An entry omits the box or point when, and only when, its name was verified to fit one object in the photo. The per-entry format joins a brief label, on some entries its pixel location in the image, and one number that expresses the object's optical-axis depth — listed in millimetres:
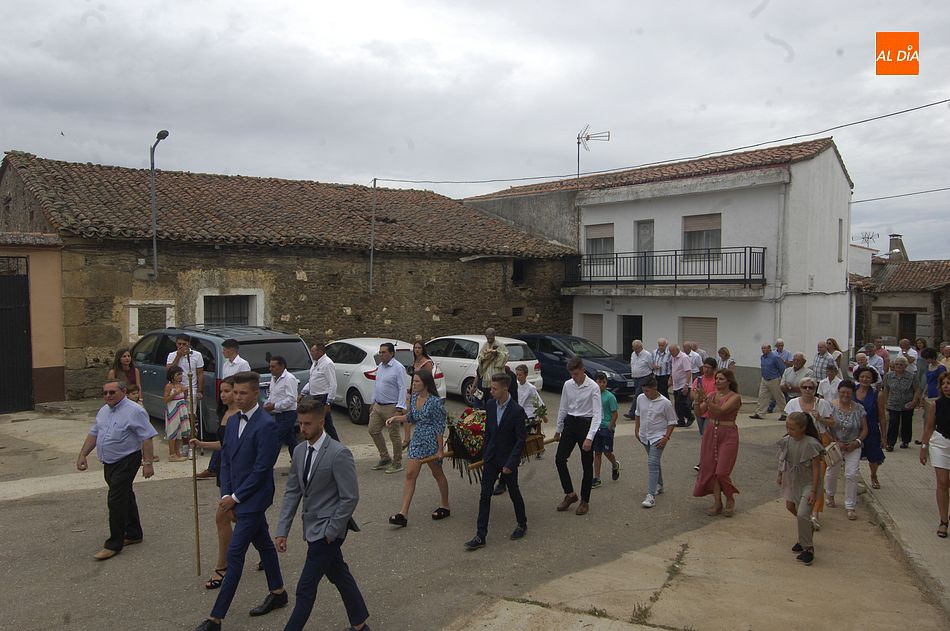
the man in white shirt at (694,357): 13647
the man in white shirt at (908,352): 13915
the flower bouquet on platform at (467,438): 6996
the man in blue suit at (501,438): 6379
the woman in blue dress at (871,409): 8117
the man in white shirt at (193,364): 9641
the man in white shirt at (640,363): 13742
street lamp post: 14298
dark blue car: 15602
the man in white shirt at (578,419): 7383
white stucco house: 17469
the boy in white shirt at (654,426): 7859
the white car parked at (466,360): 14909
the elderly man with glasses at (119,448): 5988
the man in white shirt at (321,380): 9344
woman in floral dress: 6934
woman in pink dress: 7375
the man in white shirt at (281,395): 8367
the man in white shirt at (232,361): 9289
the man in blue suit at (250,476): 4754
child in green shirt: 8469
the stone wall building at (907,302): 29312
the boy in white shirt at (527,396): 8711
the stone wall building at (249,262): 13672
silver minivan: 10203
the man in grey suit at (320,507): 4344
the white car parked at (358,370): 12498
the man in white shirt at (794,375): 12680
